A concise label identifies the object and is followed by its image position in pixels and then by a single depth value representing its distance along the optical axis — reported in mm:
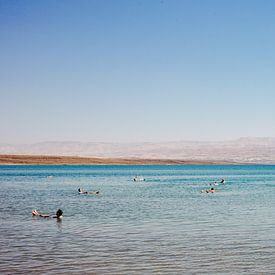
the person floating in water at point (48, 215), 35312
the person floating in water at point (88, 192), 61650
